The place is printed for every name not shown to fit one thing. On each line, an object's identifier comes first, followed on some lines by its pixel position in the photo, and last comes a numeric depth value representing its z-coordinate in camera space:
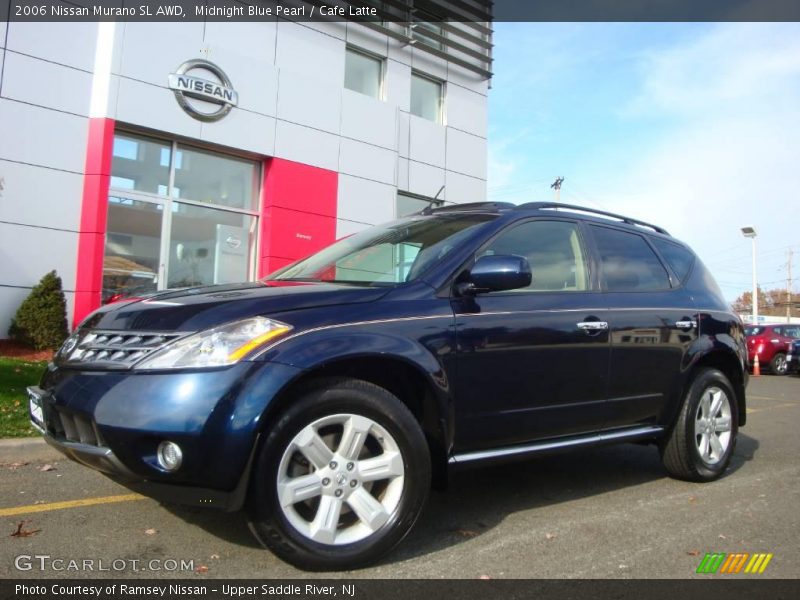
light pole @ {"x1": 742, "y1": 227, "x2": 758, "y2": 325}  29.03
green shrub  9.35
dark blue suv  2.51
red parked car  17.86
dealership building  9.92
